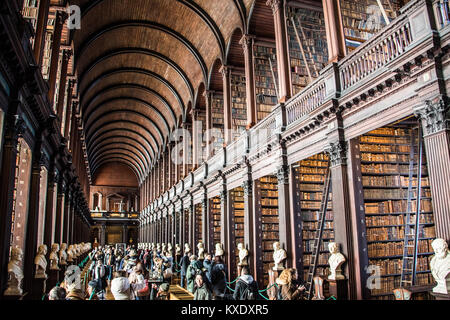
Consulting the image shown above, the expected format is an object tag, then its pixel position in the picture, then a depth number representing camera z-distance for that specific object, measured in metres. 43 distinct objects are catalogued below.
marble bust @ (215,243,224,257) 10.91
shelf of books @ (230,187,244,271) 11.77
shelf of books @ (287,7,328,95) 9.73
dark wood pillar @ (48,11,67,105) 9.09
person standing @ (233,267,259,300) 4.86
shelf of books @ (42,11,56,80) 10.85
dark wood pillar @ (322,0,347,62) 6.86
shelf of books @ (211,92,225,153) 15.28
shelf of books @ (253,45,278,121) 11.41
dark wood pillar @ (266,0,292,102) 8.83
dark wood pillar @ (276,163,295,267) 8.02
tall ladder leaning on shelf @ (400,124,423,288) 5.56
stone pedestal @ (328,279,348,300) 5.79
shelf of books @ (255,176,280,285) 9.85
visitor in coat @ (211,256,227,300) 5.47
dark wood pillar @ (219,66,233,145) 12.55
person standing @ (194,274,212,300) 4.82
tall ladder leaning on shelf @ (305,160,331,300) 7.12
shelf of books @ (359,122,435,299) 6.25
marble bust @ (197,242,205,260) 11.01
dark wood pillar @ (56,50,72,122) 11.07
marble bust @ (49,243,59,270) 9.12
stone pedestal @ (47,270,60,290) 8.98
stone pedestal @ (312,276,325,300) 6.20
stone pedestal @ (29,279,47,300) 7.25
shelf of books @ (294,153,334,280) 8.13
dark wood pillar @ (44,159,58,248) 9.81
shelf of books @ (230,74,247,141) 13.03
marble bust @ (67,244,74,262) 11.64
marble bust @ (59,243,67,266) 10.21
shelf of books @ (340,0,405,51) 7.45
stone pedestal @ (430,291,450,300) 4.10
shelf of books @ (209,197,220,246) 13.89
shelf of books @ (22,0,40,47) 7.98
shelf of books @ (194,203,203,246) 15.56
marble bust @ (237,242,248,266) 9.53
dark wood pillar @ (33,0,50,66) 7.21
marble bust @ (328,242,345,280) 5.93
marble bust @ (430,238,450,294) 4.13
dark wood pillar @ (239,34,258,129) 10.67
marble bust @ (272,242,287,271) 7.83
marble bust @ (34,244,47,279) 7.37
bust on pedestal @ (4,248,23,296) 5.30
